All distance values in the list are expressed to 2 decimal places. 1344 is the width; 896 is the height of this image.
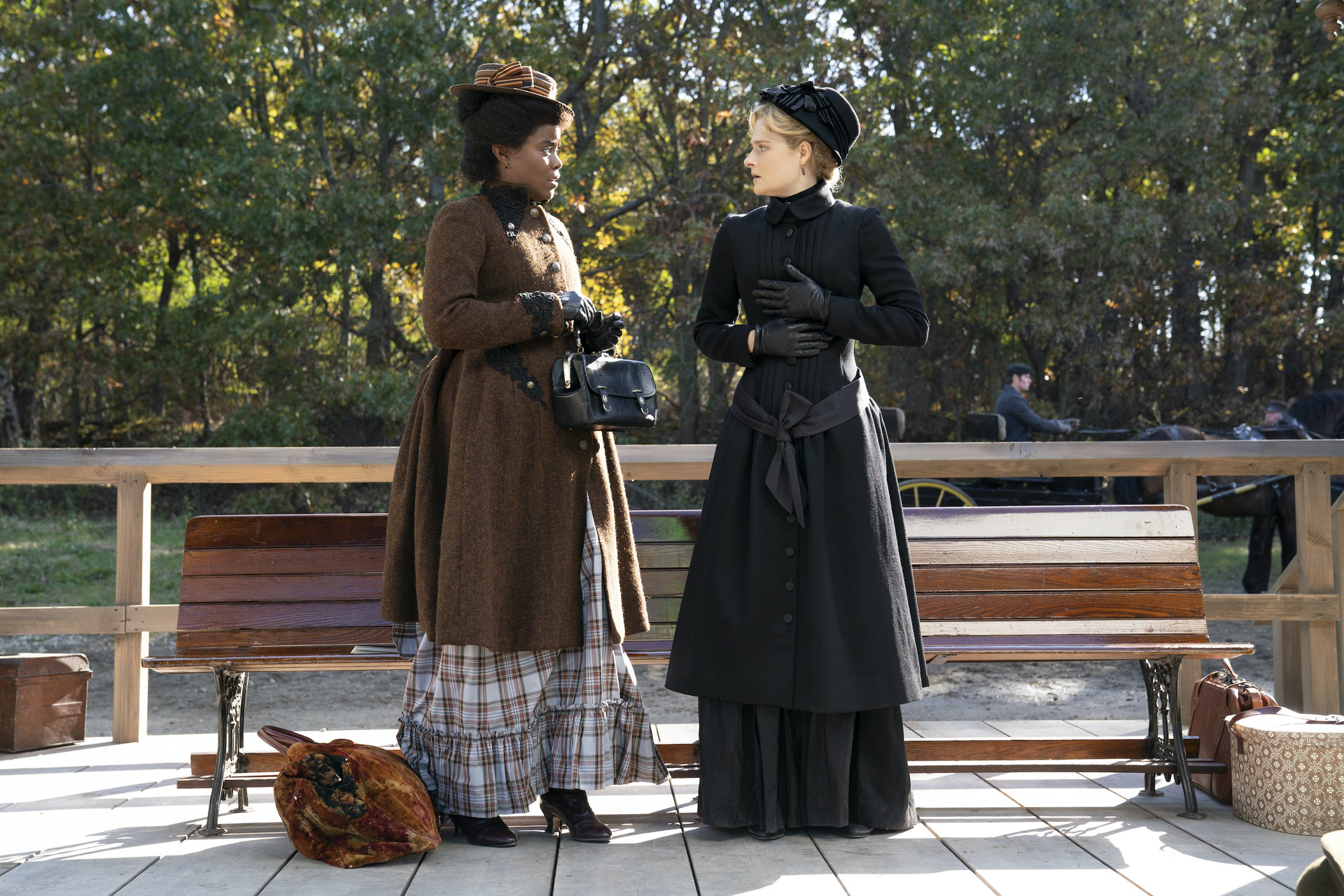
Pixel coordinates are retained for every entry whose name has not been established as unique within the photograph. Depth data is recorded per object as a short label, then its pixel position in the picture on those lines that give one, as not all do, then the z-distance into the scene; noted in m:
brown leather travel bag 3.03
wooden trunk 3.66
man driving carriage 8.59
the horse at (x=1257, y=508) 7.74
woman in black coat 2.59
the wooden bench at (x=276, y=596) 2.92
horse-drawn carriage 8.22
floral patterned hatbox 2.75
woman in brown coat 2.58
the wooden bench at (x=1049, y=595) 2.97
